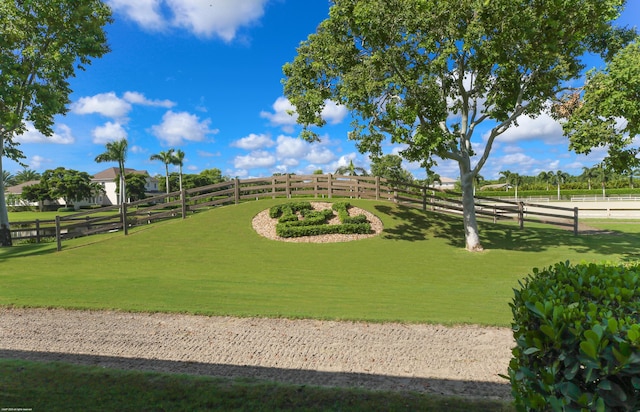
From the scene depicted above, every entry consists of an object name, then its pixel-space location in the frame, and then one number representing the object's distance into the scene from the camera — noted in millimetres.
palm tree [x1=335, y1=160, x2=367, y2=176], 53878
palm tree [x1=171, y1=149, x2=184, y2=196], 57250
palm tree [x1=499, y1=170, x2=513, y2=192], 85725
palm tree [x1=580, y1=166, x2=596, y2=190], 76138
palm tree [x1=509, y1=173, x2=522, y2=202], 81444
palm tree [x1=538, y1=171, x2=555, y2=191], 88275
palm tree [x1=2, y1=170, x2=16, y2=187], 99194
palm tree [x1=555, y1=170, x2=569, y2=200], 80875
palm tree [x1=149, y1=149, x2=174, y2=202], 55838
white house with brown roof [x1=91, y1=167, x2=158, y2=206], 73812
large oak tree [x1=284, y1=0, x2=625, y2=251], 12195
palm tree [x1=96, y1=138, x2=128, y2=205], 47750
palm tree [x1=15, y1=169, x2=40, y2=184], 99000
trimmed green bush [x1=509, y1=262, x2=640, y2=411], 1713
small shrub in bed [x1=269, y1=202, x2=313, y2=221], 17312
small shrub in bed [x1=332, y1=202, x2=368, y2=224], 16359
